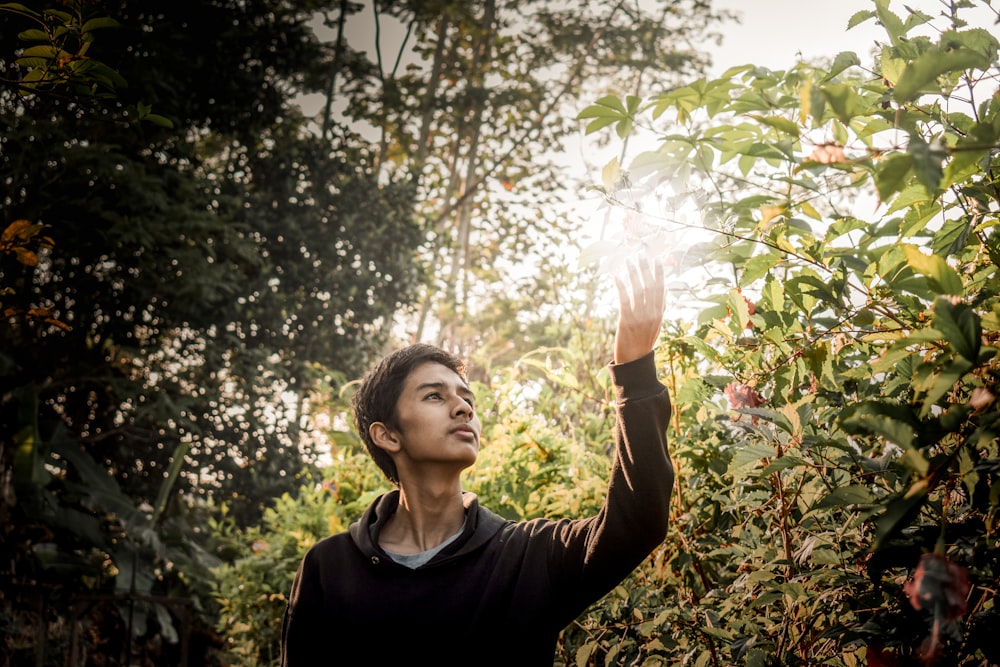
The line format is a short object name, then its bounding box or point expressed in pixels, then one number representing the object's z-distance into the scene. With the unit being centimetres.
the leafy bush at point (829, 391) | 77
